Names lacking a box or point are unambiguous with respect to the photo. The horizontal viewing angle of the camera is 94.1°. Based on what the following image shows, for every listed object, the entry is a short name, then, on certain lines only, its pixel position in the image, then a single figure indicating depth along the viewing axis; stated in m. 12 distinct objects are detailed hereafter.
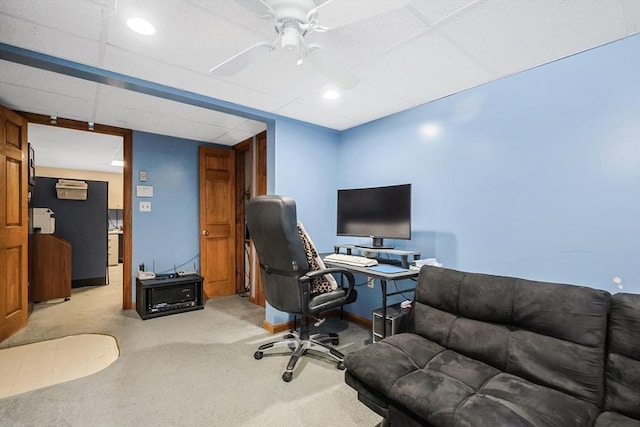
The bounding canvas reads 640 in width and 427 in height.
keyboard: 2.58
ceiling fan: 1.25
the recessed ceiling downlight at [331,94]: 2.61
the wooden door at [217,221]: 4.34
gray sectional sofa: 1.28
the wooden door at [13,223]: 2.80
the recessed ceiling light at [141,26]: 1.67
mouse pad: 2.39
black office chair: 2.18
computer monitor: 2.71
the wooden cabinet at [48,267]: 4.09
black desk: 2.24
